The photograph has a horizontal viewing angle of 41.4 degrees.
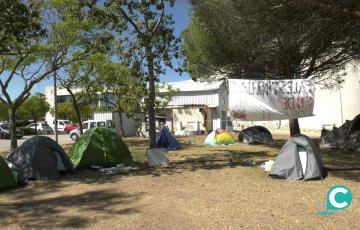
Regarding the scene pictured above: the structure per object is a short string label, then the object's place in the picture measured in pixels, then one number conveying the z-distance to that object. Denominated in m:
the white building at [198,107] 43.25
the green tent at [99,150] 14.54
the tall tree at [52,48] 19.78
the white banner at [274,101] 11.63
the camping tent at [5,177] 11.49
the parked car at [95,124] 34.84
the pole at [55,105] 25.02
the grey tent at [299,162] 11.55
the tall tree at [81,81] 28.78
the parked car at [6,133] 39.34
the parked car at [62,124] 53.57
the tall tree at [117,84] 17.14
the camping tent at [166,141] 21.75
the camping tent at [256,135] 24.17
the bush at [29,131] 47.42
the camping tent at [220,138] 24.10
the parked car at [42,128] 50.68
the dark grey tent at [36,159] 12.90
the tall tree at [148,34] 14.88
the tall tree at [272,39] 11.78
